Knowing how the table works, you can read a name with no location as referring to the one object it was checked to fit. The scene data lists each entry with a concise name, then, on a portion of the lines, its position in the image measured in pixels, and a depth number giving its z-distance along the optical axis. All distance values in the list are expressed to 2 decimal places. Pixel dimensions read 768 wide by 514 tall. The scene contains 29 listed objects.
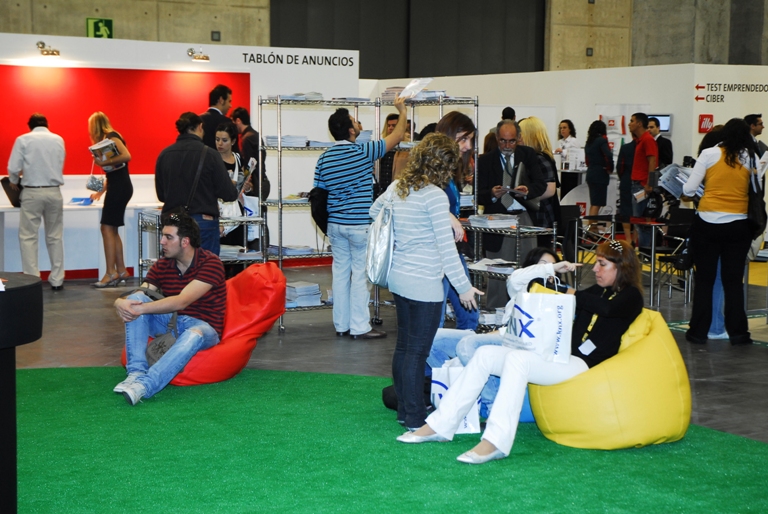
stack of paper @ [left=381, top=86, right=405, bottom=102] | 7.05
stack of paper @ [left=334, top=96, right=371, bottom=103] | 7.32
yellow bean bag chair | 4.23
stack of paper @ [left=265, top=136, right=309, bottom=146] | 7.18
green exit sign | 13.45
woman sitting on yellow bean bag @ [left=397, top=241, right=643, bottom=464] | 4.11
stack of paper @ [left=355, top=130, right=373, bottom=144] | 7.24
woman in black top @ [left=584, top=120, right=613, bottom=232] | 12.02
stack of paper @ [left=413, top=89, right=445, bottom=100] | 6.93
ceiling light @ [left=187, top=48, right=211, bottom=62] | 10.30
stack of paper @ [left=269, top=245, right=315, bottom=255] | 7.34
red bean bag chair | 5.48
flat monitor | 12.39
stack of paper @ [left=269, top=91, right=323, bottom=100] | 7.04
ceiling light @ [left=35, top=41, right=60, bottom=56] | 9.67
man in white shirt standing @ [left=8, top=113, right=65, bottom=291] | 8.83
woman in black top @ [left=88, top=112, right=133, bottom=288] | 9.08
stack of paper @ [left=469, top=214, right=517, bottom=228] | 6.79
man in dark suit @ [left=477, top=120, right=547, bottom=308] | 7.18
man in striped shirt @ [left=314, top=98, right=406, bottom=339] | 6.59
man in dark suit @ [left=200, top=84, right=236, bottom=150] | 8.23
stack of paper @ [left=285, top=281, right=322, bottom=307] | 7.35
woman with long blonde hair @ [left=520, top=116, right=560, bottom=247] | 7.50
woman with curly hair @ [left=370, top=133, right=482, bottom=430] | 4.29
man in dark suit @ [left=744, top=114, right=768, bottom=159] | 8.25
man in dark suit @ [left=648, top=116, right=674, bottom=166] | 11.79
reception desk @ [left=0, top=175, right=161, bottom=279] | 9.36
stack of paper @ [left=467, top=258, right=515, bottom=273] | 6.39
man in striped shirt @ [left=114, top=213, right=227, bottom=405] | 5.21
